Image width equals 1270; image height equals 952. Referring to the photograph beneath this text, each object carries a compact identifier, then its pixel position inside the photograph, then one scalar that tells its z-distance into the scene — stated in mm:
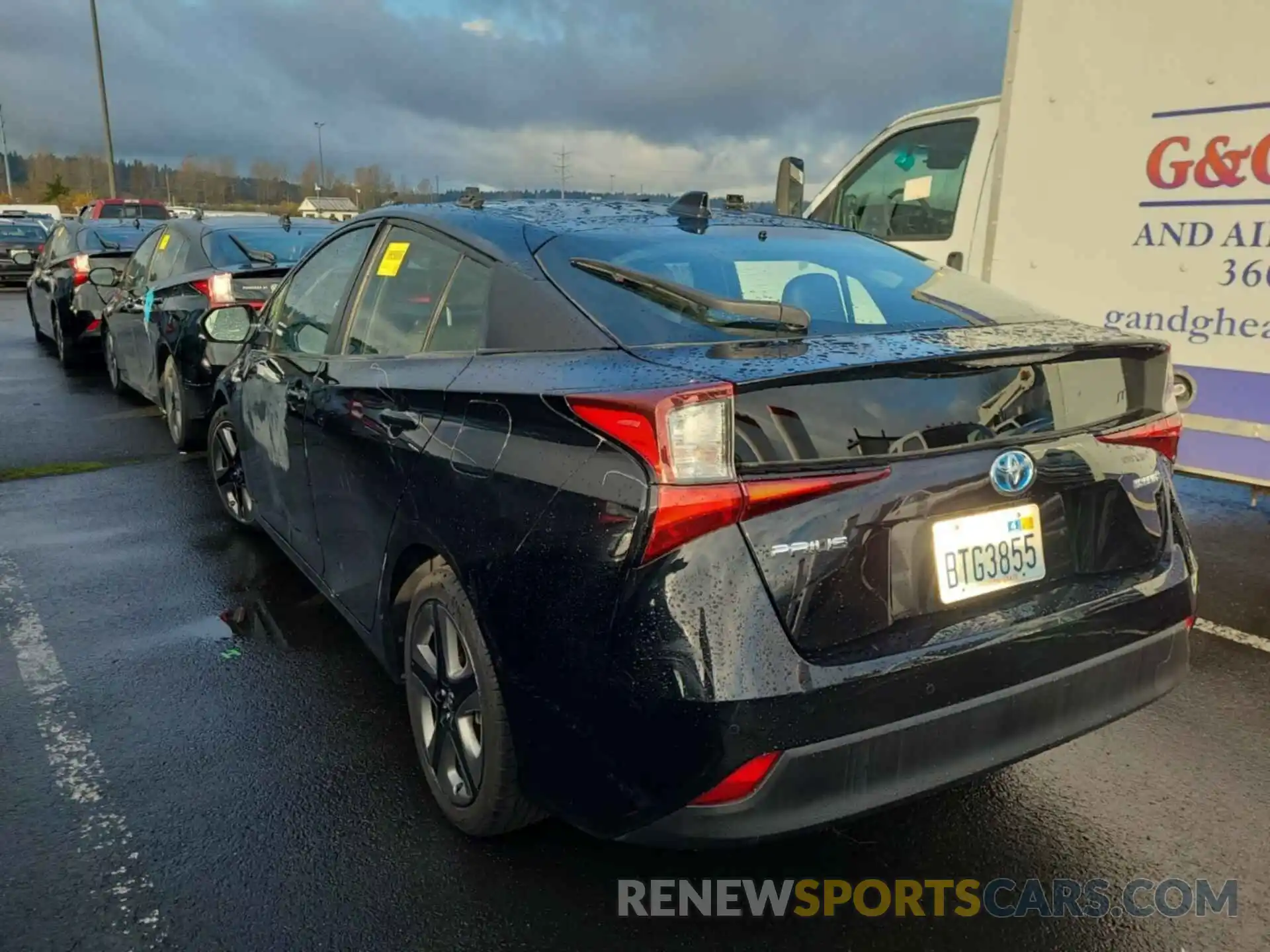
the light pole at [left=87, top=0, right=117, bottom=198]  31141
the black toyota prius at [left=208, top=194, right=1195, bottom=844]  1939
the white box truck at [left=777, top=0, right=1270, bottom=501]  4289
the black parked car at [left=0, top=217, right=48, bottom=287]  23156
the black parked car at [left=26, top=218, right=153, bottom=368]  10727
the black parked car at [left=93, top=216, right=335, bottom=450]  6441
